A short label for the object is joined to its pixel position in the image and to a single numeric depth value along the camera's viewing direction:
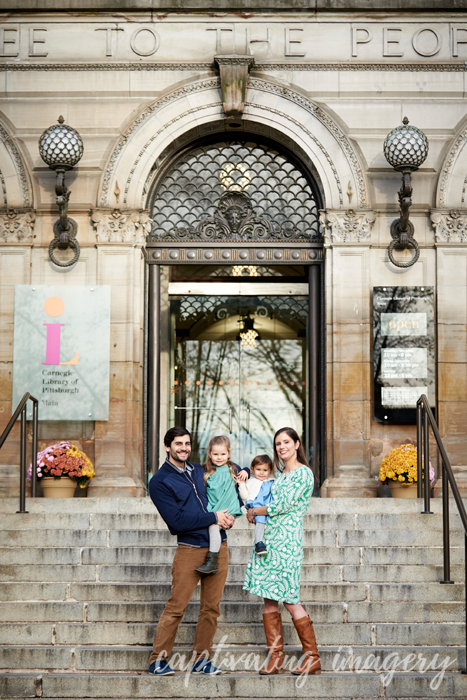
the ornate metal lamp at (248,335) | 15.12
